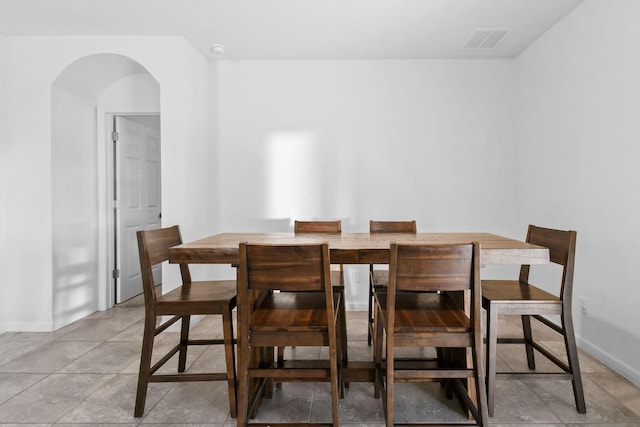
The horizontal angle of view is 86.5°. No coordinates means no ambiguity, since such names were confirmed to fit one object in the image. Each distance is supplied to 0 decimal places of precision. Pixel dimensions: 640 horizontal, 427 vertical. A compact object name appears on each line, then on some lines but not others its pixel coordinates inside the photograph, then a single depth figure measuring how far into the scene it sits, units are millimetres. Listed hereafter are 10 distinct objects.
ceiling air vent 2912
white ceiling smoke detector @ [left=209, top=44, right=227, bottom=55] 3216
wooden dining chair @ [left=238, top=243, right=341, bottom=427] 1394
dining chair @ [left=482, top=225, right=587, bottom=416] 1691
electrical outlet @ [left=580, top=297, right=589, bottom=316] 2517
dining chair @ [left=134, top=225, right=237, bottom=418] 1695
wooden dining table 1606
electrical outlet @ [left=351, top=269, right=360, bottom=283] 3546
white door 3625
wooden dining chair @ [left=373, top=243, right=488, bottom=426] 1412
